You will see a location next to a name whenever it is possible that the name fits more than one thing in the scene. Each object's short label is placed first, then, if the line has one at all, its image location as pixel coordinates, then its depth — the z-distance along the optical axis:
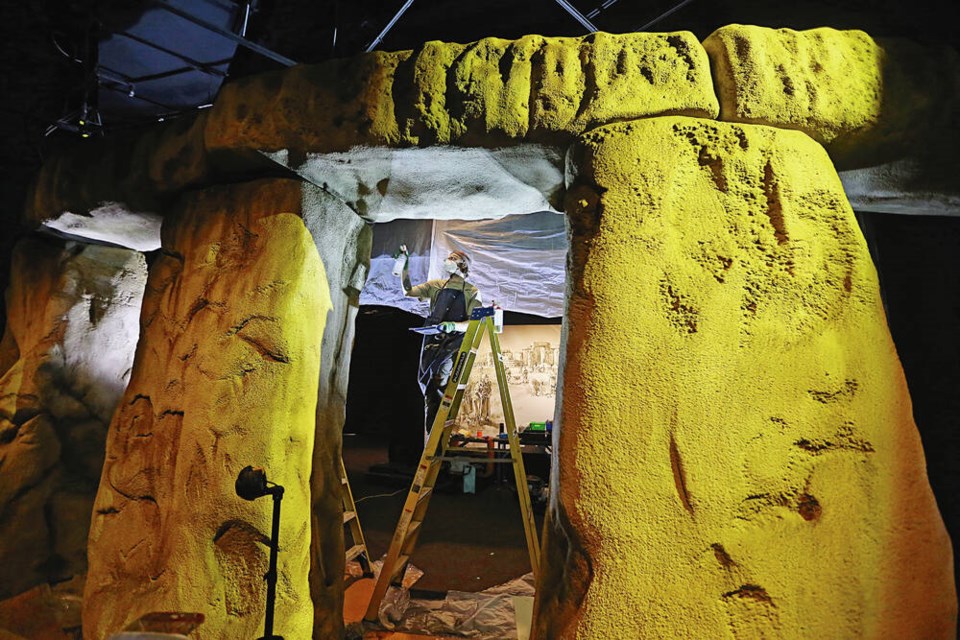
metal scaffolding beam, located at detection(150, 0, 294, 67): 2.63
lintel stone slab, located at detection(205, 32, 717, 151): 1.51
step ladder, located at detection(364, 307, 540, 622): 2.63
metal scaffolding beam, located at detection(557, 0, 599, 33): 2.61
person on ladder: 3.78
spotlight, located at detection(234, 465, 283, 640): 1.24
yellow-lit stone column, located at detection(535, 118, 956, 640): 1.21
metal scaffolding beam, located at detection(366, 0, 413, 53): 2.75
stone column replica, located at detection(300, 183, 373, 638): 1.95
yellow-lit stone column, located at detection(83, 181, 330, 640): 1.61
